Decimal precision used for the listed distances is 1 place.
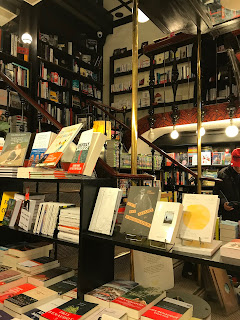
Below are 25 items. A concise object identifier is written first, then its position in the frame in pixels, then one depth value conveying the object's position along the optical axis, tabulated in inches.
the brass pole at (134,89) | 75.4
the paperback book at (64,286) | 63.4
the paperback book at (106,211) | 55.8
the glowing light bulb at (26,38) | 170.7
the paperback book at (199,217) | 44.7
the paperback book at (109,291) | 56.2
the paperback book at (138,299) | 50.9
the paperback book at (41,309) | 54.1
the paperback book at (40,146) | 71.3
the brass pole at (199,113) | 103.6
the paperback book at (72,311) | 50.2
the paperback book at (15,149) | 74.9
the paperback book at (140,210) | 51.1
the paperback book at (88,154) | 59.4
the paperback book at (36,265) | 71.6
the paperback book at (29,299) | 56.0
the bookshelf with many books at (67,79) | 213.3
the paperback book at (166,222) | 45.4
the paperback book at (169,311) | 48.5
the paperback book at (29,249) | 77.4
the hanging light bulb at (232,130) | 132.8
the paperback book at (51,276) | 66.7
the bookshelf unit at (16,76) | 183.5
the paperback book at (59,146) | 62.7
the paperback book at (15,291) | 61.4
